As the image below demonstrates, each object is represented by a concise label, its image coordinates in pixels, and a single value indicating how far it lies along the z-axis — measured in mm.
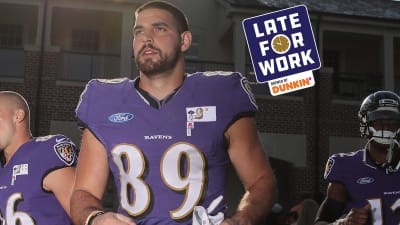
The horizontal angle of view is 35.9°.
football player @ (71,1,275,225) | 2754
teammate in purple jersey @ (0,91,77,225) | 4023
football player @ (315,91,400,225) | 4352
